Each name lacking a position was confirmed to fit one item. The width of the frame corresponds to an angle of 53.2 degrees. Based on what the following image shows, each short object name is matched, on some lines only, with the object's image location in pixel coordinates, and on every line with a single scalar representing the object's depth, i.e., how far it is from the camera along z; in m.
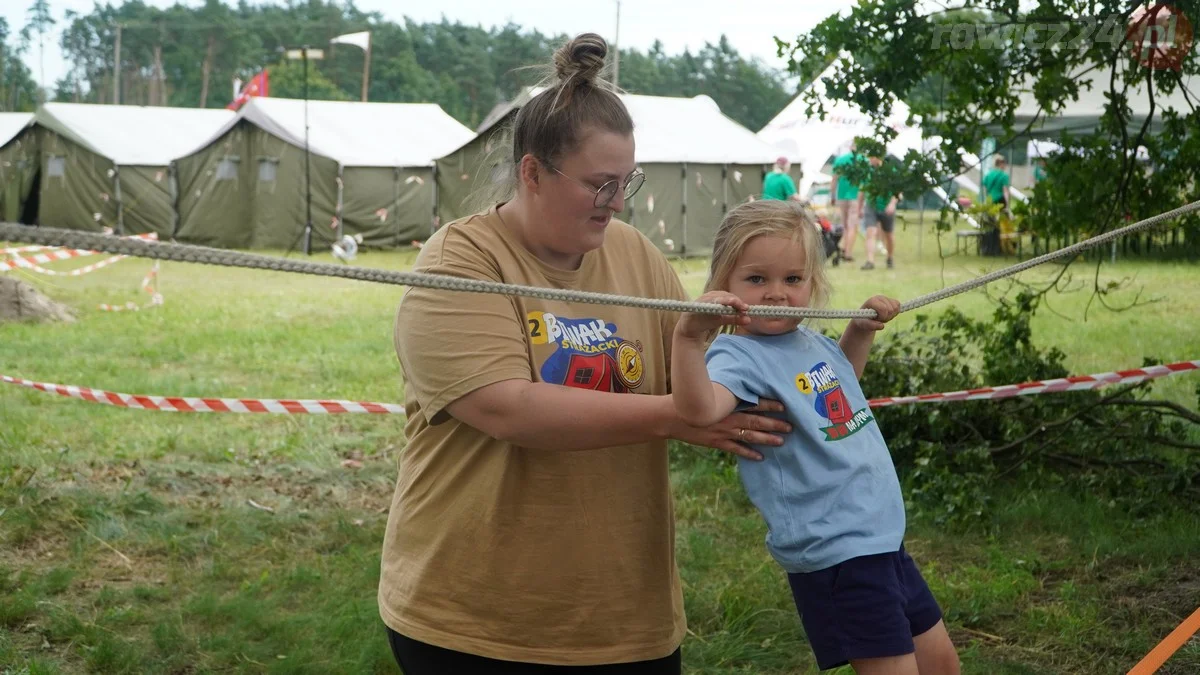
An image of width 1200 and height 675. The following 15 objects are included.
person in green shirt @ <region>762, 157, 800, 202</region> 17.52
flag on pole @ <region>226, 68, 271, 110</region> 29.22
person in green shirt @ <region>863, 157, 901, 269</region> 16.95
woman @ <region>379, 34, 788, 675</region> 2.12
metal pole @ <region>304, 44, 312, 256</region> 20.11
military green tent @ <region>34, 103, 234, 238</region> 22.33
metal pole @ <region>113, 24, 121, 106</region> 61.10
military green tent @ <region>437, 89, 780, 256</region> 19.95
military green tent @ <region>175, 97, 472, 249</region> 20.62
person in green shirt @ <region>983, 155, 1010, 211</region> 18.06
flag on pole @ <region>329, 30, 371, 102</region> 20.73
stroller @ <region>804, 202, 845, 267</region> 17.25
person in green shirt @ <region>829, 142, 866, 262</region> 18.03
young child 2.26
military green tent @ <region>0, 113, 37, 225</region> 23.14
